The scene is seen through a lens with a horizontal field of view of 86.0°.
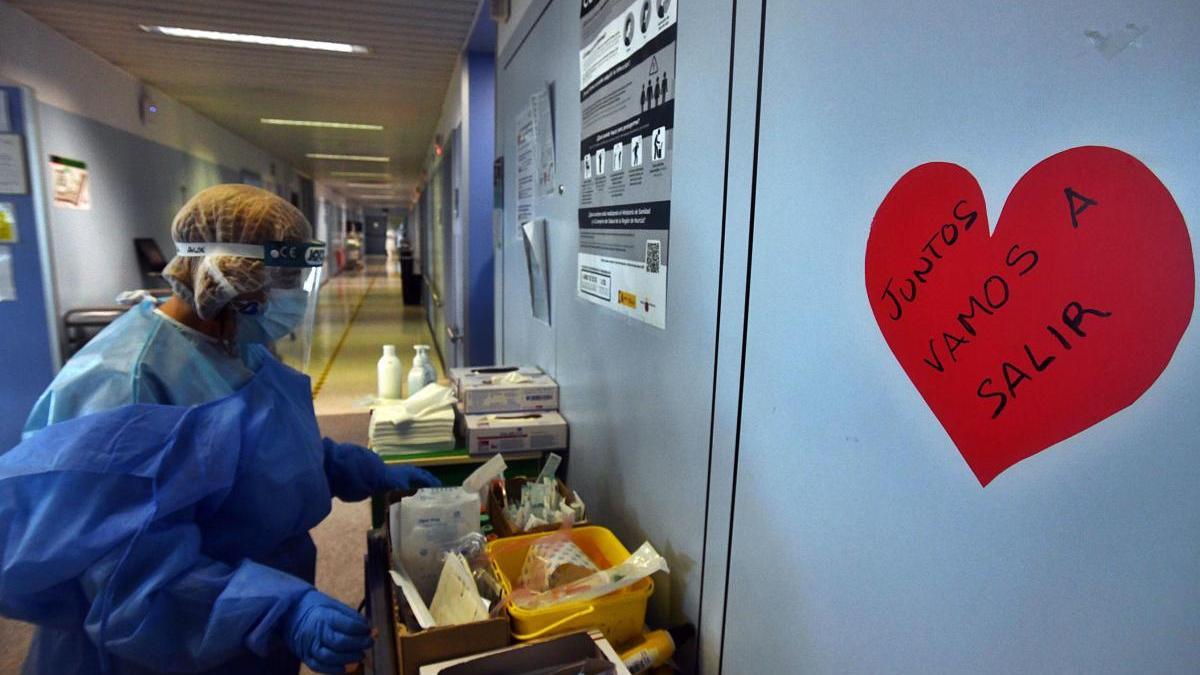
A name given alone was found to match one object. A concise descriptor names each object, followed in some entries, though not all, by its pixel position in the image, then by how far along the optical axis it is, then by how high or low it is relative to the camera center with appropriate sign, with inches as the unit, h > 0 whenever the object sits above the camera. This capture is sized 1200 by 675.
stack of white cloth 79.4 -24.3
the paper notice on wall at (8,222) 115.6 +0.0
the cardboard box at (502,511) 56.8 -25.6
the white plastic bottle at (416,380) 98.7 -22.7
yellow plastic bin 41.9 -25.3
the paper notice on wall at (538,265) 85.9 -4.5
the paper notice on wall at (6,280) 117.6 -10.5
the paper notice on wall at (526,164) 91.3 +10.1
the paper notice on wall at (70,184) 156.9 +9.9
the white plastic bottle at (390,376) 100.2 -22.6
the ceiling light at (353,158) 412.5 +45.9
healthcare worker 40.7 -17.7
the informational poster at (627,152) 49.2 +7.0
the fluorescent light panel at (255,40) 153.5 +45.7
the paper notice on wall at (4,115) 113.7 +18.7
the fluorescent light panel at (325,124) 282.9 +46.0
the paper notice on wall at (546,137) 79.7 +12.0
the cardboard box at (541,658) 38.1 -25.5
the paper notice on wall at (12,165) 114.0 +10.1
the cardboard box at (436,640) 39.1 -25.4
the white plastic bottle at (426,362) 99.7 -20.4
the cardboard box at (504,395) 83.1 -21.0
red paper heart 17.8 -1.7
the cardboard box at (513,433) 78.9 -24.6
